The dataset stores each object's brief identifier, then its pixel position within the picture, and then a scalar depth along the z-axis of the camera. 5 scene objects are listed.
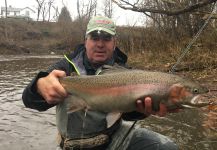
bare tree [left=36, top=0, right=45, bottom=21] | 42.73
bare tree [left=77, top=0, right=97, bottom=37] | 33.97
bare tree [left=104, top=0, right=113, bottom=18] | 31.38
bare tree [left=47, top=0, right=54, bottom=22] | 44.47
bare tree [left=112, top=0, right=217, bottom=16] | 4.08
